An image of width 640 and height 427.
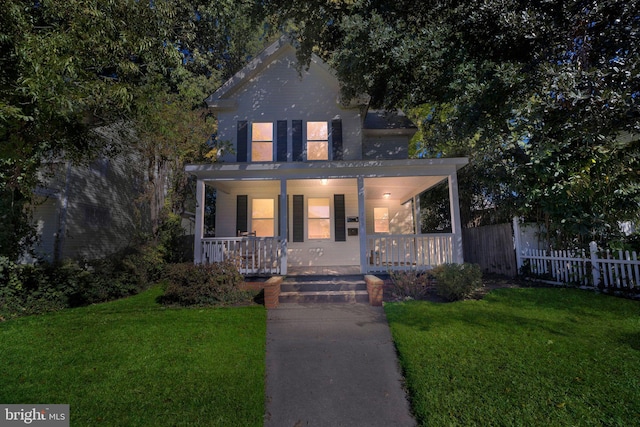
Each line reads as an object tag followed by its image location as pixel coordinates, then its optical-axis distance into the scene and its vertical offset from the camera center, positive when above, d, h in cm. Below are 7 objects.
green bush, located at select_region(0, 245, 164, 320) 710 -83
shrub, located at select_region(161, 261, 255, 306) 707 -87
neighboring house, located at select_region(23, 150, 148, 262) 1073 +153
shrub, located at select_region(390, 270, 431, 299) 730 -94
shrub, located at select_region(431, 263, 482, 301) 694 -81
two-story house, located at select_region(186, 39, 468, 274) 1093 +352
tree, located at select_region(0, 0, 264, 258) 510 +329
